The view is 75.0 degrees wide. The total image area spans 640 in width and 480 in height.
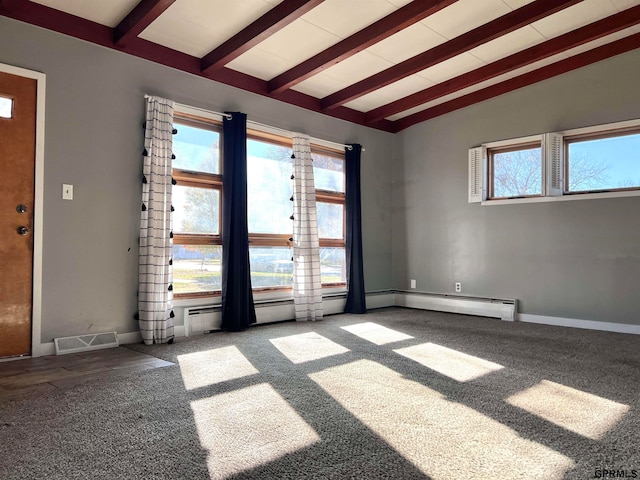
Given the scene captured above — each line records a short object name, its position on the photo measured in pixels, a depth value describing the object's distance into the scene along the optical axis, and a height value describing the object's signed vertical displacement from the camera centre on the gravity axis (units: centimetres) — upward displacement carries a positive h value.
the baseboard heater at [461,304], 509 -72
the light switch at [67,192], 337 +47
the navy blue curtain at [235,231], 424 +19
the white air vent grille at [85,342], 328 -76
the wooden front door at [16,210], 309 +30
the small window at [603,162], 439 +96
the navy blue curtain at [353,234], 549 +21
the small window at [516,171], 502 +98
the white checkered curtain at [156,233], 368 +15
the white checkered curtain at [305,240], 489 +12
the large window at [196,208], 406 +42
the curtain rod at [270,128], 412 +139
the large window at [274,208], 470 +49
